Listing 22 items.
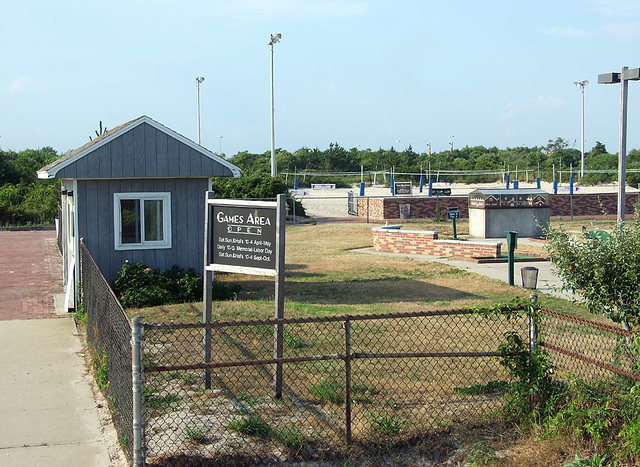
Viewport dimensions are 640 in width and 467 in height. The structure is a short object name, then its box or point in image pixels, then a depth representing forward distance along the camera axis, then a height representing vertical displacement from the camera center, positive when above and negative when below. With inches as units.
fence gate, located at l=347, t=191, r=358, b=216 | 1691.7 -21.3
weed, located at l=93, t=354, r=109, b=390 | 305.9 -78.4
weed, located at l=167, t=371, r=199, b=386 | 298.4 -78.0
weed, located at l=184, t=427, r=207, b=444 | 233.5 -79.1
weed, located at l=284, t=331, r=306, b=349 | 362.3 -75.3
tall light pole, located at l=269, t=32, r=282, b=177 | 1589.6 +167.5
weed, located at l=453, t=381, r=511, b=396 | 284.0 -77.8
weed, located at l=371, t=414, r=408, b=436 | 242.1 -78.9
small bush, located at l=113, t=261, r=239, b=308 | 487.8 -64.2
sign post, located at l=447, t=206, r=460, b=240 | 1098.4 -26.3
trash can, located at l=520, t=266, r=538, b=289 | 606.9 -69.1
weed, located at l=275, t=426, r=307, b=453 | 230.5 -79.8
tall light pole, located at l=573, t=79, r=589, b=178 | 2523.4 +402.4
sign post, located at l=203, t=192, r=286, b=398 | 290.0 -19.7
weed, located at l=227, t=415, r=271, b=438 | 238.1 -78.1
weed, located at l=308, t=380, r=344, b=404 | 277.1 -78.7
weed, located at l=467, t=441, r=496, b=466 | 226.2 -83.4
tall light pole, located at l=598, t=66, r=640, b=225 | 510.9 +59.4
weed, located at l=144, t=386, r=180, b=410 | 266.5 -78.3
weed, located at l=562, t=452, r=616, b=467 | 210.1 -79.3
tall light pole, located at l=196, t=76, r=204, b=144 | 2252.8 +368.7
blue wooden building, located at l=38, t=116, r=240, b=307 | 503.8 +0.7
